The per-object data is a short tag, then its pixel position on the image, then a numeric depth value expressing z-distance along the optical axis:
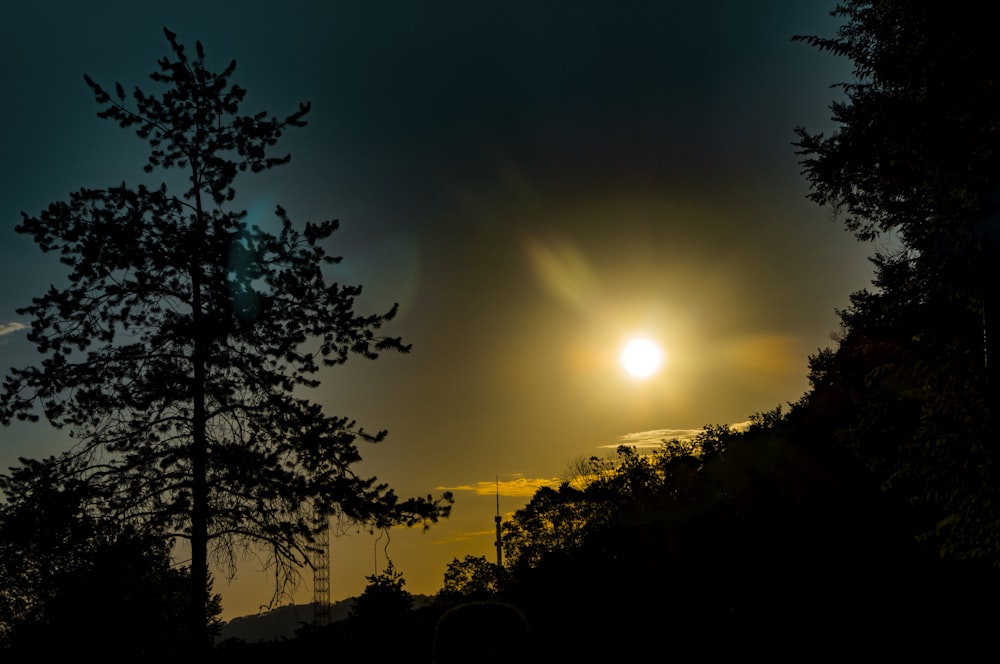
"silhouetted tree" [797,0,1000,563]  9.76
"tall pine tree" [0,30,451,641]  15.23
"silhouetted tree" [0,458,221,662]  14.20
